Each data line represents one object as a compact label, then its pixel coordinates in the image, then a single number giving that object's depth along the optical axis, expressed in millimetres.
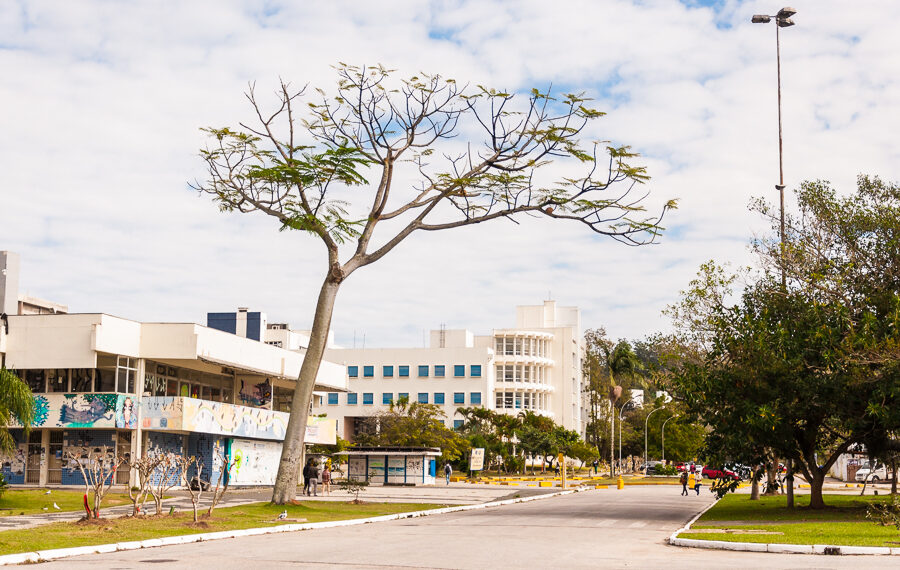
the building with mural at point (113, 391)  40469
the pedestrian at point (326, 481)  40912
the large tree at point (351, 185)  29016
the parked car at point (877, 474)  81112
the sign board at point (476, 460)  66812
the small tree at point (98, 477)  20688
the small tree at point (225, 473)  44331
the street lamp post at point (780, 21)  34719
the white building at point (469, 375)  101062
